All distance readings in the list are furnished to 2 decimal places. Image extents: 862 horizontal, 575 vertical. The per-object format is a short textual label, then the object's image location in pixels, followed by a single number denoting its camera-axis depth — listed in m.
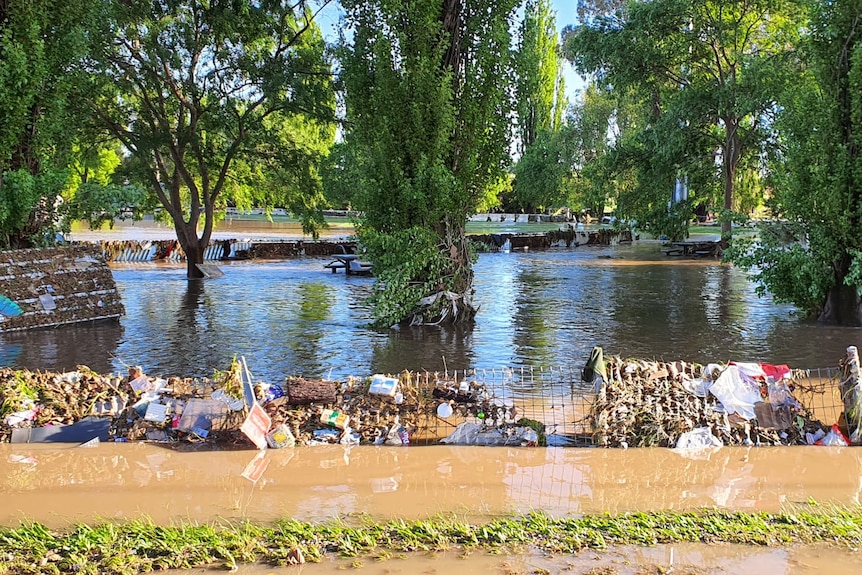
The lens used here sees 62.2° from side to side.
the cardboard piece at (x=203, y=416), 8.21
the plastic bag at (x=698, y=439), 7.89
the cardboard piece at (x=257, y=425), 7.75
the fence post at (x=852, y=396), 7.90
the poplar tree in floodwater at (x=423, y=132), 15.09
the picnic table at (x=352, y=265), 29.72
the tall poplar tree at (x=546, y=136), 48.66
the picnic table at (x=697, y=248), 38.62
